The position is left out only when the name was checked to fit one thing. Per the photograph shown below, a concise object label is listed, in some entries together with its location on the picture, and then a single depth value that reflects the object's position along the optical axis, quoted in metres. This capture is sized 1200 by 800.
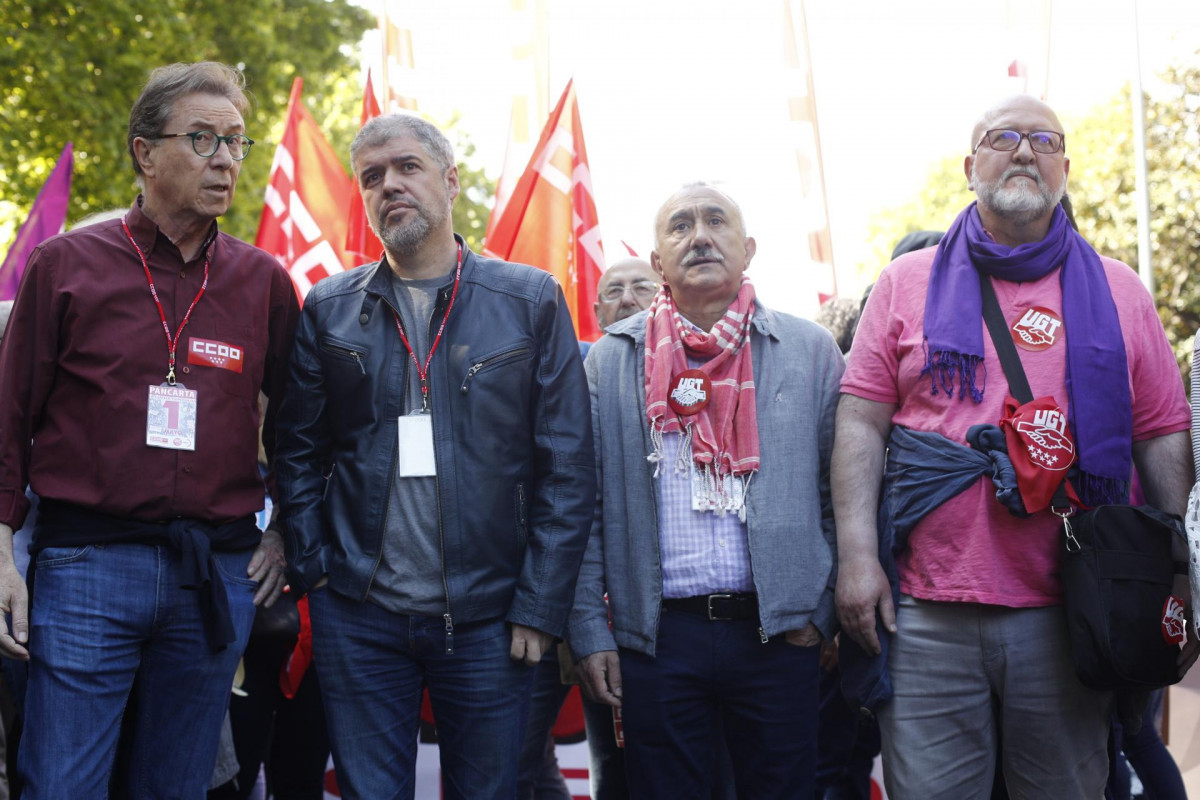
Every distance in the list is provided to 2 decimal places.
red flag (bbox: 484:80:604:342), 6.45
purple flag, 7.51
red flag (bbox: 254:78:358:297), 6.97
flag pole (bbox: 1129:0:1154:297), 17.26
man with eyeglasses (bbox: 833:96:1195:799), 3.14
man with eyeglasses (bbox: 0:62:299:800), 2.98
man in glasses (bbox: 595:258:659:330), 5.52
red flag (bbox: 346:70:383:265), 6.26
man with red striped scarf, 3.32
